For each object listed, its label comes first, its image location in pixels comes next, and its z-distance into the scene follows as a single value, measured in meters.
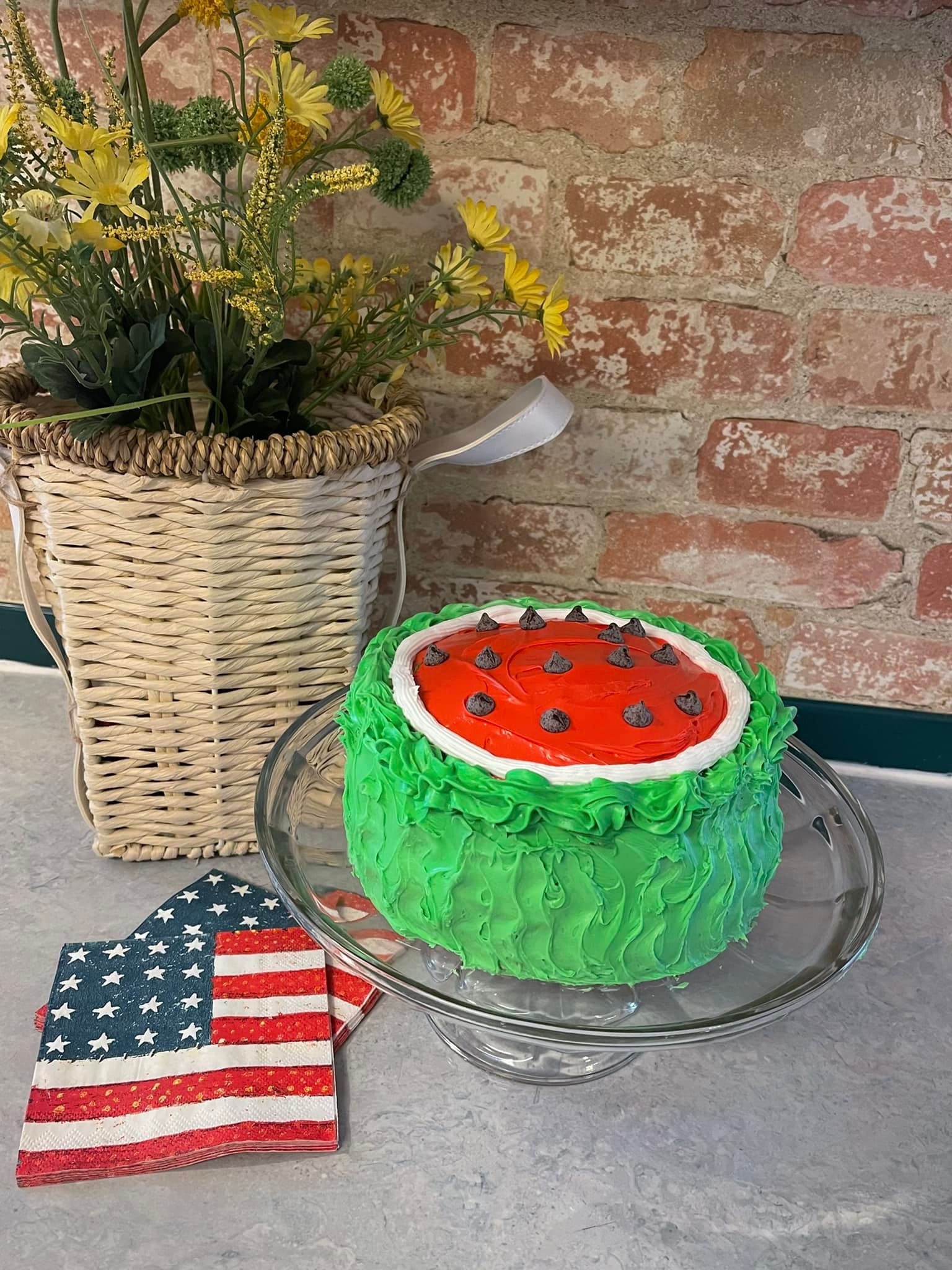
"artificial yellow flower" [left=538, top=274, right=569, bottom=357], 0.90
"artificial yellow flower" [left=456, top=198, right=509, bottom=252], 0.89
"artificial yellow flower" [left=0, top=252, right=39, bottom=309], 0.73
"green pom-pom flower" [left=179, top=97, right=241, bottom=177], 0.75
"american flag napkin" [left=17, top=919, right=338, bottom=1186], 0.73
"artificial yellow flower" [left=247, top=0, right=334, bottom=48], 0.74
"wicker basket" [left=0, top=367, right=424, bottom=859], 0.81
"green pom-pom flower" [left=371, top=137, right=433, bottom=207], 0.86
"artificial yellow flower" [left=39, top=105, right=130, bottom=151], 0.66
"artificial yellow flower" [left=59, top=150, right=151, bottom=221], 0.67
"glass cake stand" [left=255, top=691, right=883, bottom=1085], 0.65
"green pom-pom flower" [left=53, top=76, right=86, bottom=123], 0.75
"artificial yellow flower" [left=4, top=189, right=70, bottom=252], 0.67
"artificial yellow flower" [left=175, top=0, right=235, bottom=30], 0.75
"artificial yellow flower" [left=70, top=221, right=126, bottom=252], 0.70
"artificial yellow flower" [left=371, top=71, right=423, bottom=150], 0.85
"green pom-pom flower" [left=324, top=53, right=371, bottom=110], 0.80
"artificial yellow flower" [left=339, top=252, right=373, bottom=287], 0.95
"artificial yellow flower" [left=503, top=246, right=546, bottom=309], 0.90
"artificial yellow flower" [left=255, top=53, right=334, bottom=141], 0.73
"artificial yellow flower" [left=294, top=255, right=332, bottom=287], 0.95
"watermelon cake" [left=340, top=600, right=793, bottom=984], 0.65
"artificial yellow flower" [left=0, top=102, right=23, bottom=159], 0.65
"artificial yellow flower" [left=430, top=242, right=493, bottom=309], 0.90
